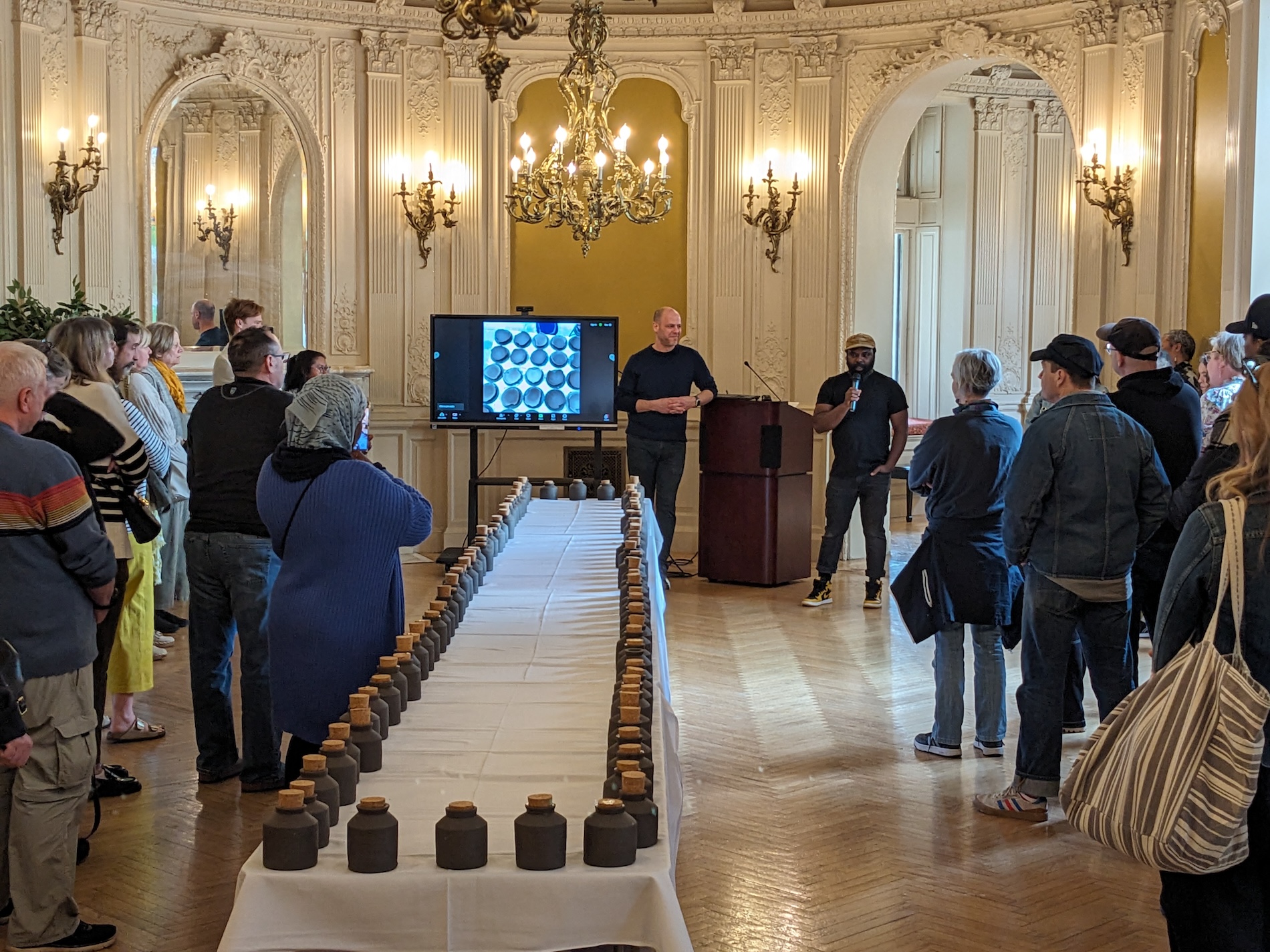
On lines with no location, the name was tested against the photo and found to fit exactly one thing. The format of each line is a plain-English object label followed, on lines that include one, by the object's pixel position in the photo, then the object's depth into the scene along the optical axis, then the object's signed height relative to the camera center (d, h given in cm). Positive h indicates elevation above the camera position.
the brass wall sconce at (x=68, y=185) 845 +117
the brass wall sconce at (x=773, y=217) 1002 +116
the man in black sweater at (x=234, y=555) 477 -61
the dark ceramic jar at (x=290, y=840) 215 -71
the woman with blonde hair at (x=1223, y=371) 545 +3
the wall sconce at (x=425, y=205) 1001 +124
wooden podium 906 -74
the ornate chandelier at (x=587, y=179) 666 +107
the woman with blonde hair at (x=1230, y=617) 241 -41
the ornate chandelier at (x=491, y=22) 405 +104
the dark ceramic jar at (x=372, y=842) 213 -71
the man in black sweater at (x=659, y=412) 902 -19
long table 212 -74
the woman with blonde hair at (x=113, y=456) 443 -19
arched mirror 950 +120
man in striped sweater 335 -65
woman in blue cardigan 369 -46
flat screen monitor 943 +5
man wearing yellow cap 859 -47
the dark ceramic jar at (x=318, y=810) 222 -68
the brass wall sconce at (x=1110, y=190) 873 +119
